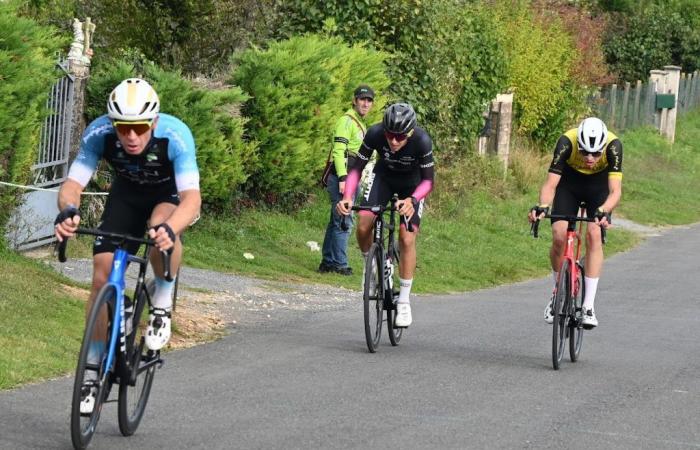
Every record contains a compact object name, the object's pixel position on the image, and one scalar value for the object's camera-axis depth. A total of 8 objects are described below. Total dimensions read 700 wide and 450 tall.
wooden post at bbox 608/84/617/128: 37.31
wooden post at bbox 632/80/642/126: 39.18
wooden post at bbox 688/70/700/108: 47.69
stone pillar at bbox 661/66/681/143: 40.66
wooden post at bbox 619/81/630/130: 38.31
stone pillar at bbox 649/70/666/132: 40.72
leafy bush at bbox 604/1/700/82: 46.09
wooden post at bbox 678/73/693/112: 46.19
